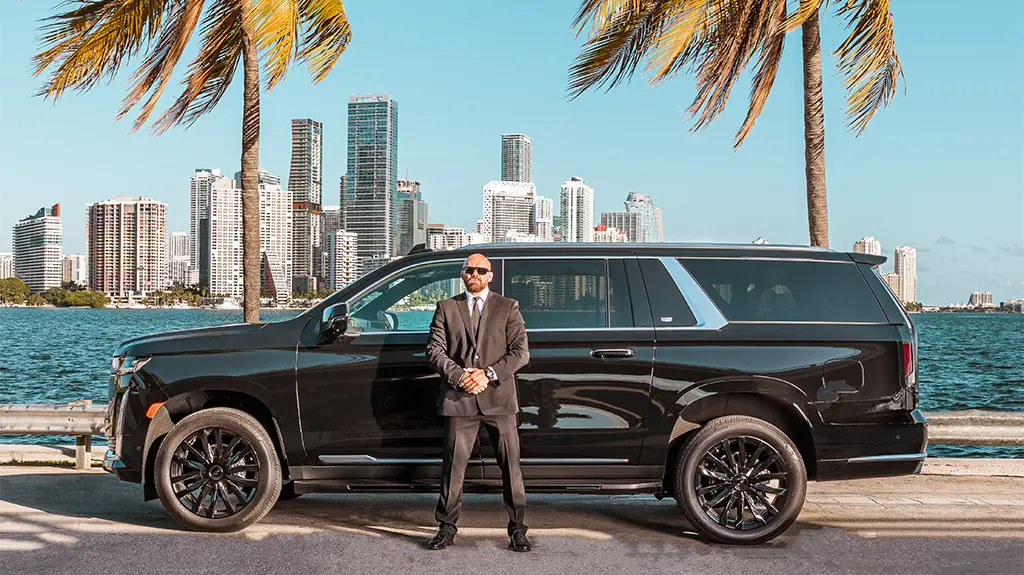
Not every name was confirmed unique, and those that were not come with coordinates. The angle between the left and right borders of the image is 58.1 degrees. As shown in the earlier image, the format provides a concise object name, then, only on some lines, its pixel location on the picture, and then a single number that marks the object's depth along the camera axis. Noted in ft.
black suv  19.48
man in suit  18.34
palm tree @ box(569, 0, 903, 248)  33.30
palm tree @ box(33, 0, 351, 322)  34.30
